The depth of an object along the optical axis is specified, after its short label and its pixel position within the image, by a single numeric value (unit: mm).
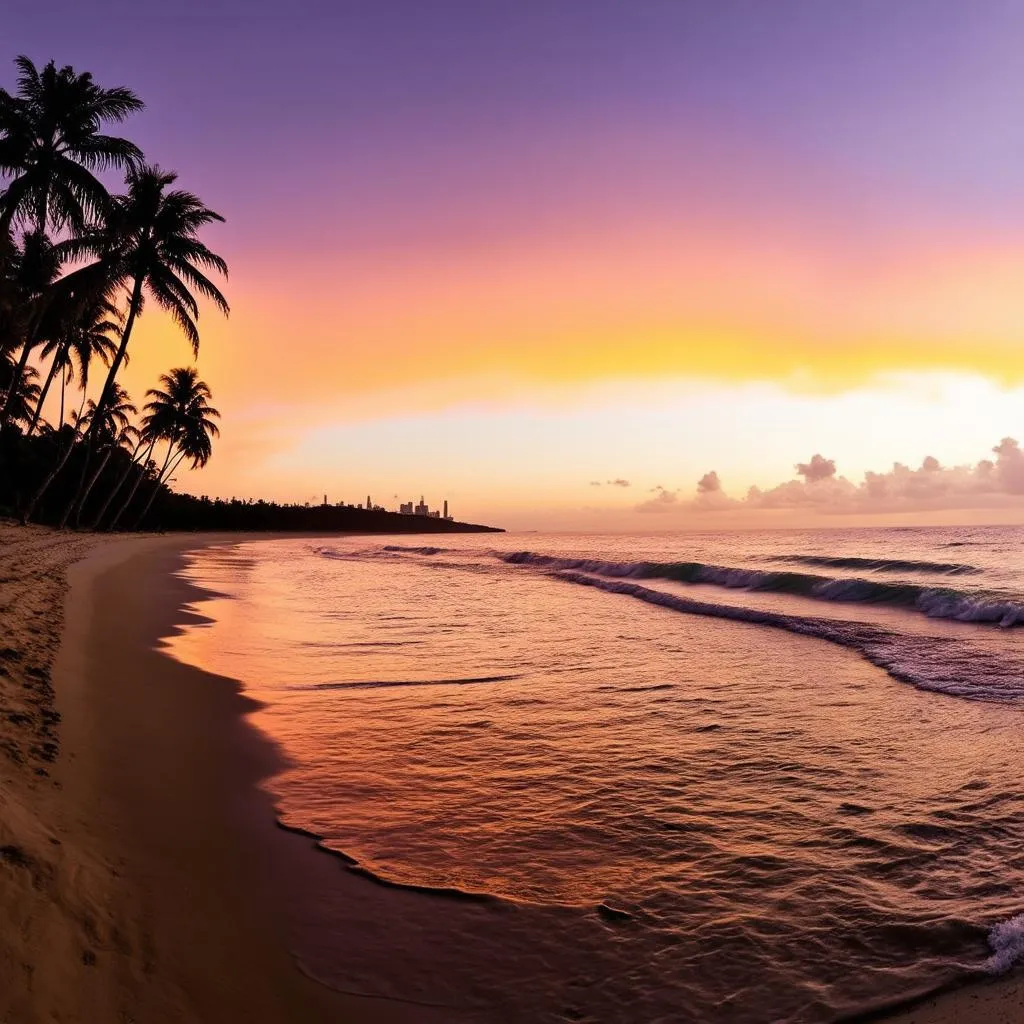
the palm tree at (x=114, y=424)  54125
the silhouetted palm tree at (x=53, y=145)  21828
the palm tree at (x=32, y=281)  26375
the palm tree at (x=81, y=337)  28373
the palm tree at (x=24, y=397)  44188
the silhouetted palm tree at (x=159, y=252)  28516
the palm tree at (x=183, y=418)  55812
